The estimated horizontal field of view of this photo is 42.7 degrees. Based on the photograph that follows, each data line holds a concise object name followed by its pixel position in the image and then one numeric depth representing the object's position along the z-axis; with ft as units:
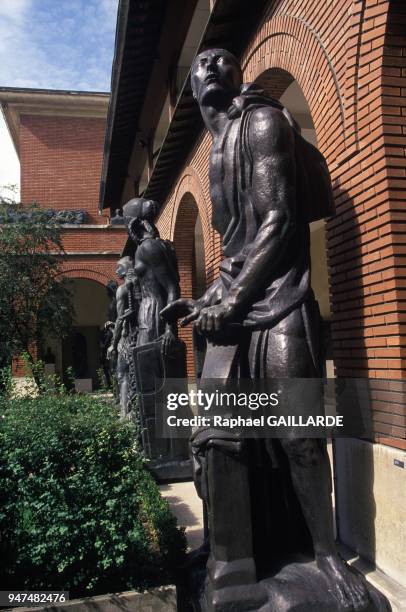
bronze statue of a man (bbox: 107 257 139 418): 23.43
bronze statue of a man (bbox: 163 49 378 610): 7.63
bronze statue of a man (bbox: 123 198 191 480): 18.19
